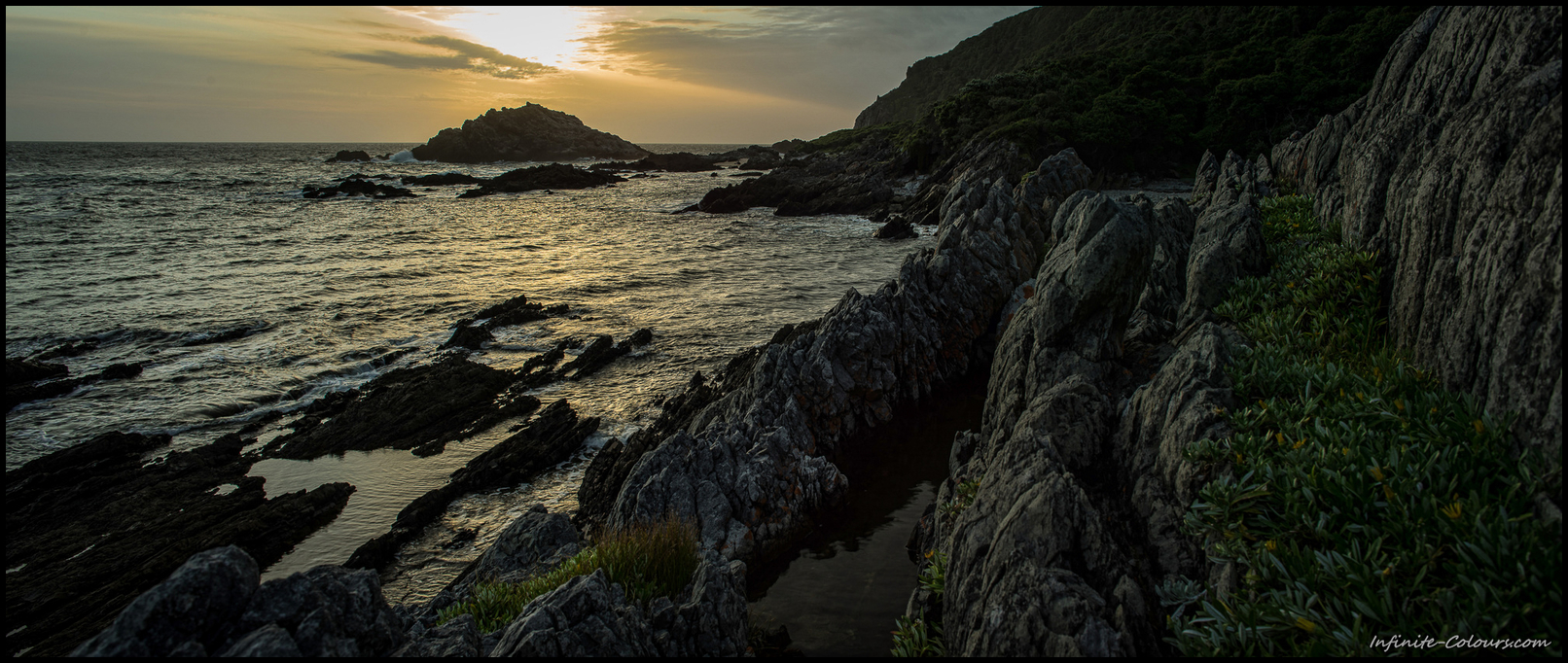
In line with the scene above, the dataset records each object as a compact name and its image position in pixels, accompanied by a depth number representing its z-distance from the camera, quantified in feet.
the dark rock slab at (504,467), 38.27
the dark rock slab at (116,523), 34.71
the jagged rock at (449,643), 20.07
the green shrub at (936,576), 26.00
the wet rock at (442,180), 317.42
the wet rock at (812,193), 206.49
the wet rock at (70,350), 72.00
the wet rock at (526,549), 29.73
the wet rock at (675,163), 436.35
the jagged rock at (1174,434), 22.21
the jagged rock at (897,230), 148.97
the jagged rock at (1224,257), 38.19
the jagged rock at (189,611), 16.08
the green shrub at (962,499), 29.07
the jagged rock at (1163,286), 40.75
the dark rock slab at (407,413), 51.96
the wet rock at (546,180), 292.81
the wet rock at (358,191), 258.37
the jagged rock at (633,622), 20.76
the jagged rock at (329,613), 17.85
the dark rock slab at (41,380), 61.16
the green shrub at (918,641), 24.06
